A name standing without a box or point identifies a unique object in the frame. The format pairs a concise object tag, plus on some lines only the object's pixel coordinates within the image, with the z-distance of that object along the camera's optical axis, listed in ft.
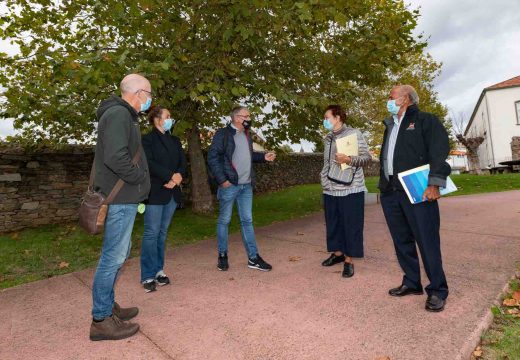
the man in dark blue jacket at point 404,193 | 10.39
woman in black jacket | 13.26
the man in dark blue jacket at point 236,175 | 14.93
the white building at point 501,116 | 89.92
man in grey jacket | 9.16
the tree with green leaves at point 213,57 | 17.67
